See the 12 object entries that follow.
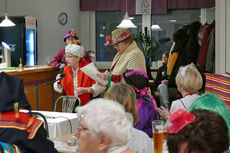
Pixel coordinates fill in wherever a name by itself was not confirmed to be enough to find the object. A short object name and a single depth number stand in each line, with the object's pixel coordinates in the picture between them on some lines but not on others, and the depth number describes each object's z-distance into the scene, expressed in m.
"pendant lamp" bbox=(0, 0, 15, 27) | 7.16
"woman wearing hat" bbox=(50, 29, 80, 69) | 6.16
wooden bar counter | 5.40
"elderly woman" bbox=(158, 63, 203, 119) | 3.12
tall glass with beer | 2.25
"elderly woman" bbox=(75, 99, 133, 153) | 1.43
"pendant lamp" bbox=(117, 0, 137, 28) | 7.75
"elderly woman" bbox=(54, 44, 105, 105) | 4.78
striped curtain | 2.76
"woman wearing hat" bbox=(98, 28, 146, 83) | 3.75
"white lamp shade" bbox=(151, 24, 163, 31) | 9.84
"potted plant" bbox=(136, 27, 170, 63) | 9.32
